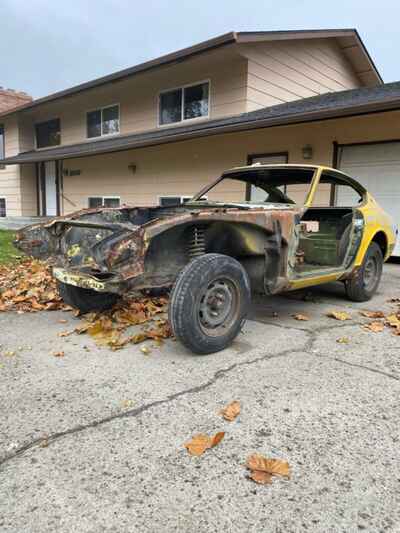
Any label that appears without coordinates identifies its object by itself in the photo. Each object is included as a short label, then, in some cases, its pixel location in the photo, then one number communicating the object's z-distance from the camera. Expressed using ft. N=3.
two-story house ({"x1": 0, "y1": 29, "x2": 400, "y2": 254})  29.22
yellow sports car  10.75
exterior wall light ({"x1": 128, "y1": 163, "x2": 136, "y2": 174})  46.44
